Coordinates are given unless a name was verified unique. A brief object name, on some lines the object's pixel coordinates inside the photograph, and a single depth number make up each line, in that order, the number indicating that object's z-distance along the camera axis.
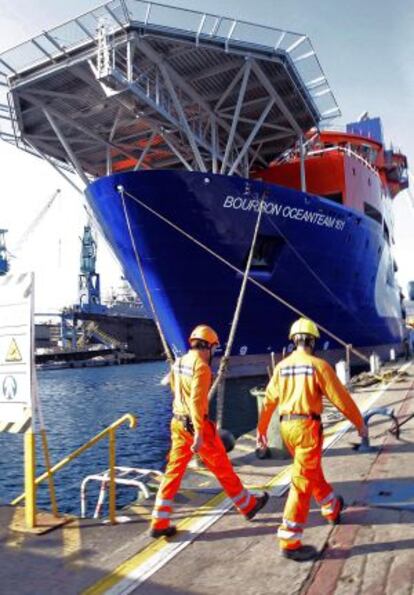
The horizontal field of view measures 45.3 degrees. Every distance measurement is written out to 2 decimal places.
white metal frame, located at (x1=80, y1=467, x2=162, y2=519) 6.17
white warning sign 5.02
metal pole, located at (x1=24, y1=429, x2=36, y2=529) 4.84
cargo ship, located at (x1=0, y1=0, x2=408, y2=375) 16.69
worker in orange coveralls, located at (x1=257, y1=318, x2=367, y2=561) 3.98
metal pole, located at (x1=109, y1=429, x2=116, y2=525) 4.96
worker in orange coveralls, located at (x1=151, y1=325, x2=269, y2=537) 4.53
